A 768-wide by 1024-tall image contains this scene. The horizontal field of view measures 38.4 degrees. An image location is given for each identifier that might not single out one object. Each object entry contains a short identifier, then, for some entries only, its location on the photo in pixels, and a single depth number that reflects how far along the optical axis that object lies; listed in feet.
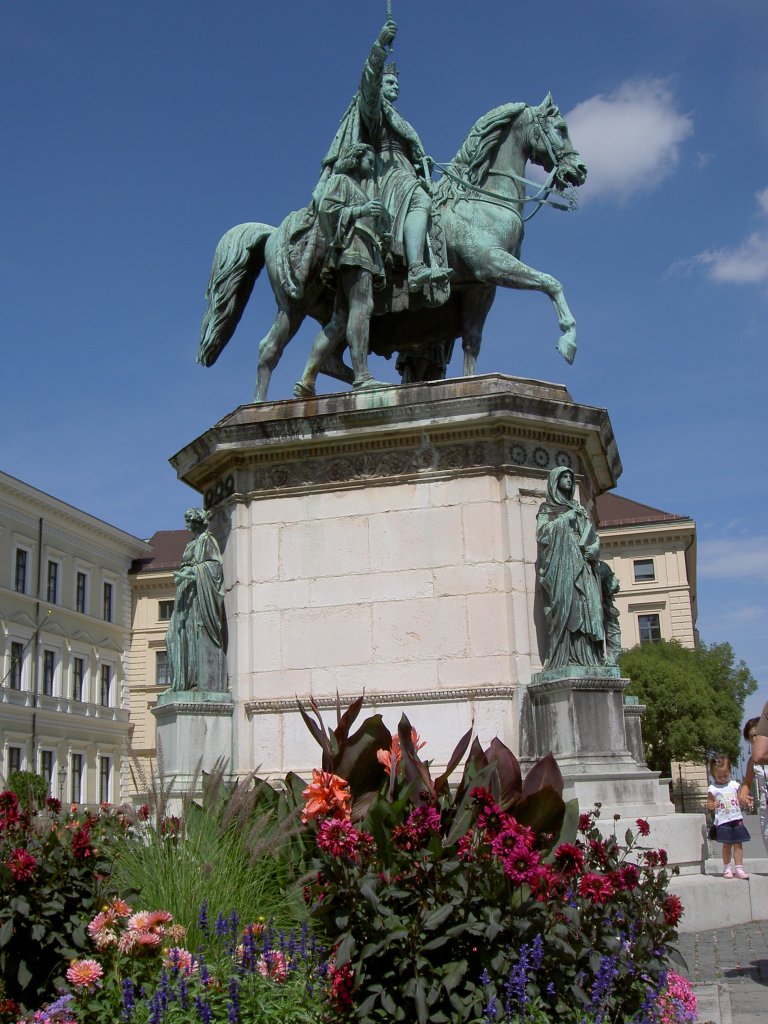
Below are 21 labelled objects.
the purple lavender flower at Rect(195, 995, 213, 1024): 13.78
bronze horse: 38.96
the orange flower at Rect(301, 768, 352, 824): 16.89
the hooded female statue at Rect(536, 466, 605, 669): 32.50
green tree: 157.07
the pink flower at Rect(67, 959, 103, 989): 15.49
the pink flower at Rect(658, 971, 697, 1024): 15.57
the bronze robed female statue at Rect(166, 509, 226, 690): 35.68
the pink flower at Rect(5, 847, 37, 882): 16.89
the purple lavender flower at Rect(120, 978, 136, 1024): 14.44
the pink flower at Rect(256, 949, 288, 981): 15.60
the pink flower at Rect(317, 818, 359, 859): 15.20
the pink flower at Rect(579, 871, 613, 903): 15.15
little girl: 36.29
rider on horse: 38.73
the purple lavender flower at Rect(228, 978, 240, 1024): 13.88
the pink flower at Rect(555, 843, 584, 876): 15.55
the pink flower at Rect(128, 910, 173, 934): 16.02
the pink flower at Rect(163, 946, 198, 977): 15.25
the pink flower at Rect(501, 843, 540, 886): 14.76
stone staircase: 29.01
